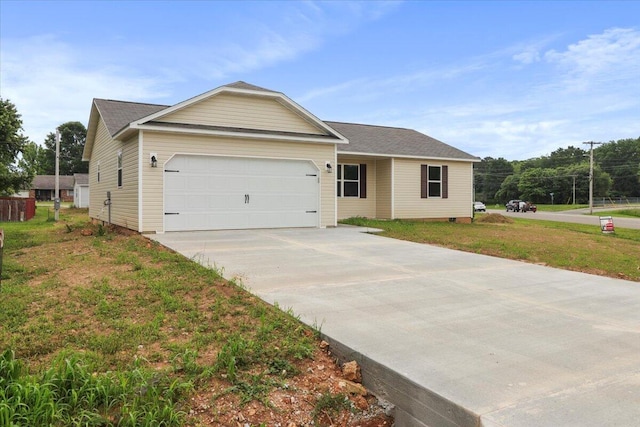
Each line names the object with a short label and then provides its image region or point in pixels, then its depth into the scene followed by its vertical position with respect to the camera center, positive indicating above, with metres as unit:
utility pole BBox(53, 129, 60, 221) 21.39 +0.33
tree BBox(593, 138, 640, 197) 80.12 +7.68
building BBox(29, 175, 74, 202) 55.19 +1.75
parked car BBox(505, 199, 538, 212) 50.38 -0.55
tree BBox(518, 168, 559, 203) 75.24 +3.05
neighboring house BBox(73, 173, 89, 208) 37.69 +0.77
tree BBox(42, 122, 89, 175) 62.41 +7.85
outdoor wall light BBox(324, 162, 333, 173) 13.94 +1.15
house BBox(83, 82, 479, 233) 11.70 +1.18
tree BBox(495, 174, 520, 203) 80.12 +2.51
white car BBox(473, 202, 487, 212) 47.16 -0.53
